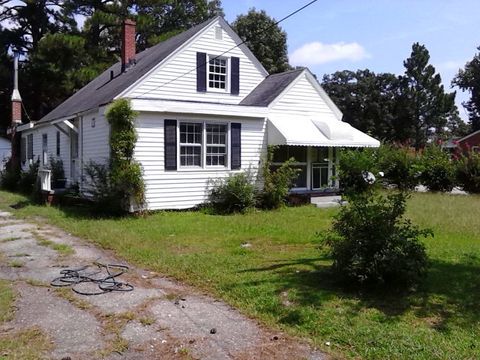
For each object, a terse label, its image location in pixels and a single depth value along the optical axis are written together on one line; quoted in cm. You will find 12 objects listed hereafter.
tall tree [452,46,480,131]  6444
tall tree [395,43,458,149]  5294
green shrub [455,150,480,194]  2252
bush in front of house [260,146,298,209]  1526
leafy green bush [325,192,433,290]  595
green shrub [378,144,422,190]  2295
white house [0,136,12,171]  3928
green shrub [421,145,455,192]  2300
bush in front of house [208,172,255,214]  1447
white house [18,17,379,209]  1385
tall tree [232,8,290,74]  4031
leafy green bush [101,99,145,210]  1280
